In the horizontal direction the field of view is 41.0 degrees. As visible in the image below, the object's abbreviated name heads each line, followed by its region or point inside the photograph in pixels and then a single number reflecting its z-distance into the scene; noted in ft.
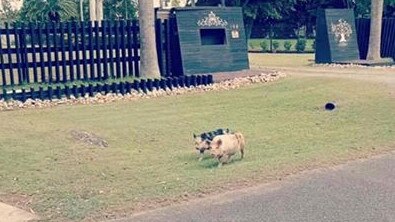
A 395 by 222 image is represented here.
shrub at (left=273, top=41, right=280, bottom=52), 118.28
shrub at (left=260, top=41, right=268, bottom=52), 119.44
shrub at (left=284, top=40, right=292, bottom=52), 114.52
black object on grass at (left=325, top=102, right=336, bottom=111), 35.17
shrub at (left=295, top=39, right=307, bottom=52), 111.24
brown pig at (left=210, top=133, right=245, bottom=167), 21.15
